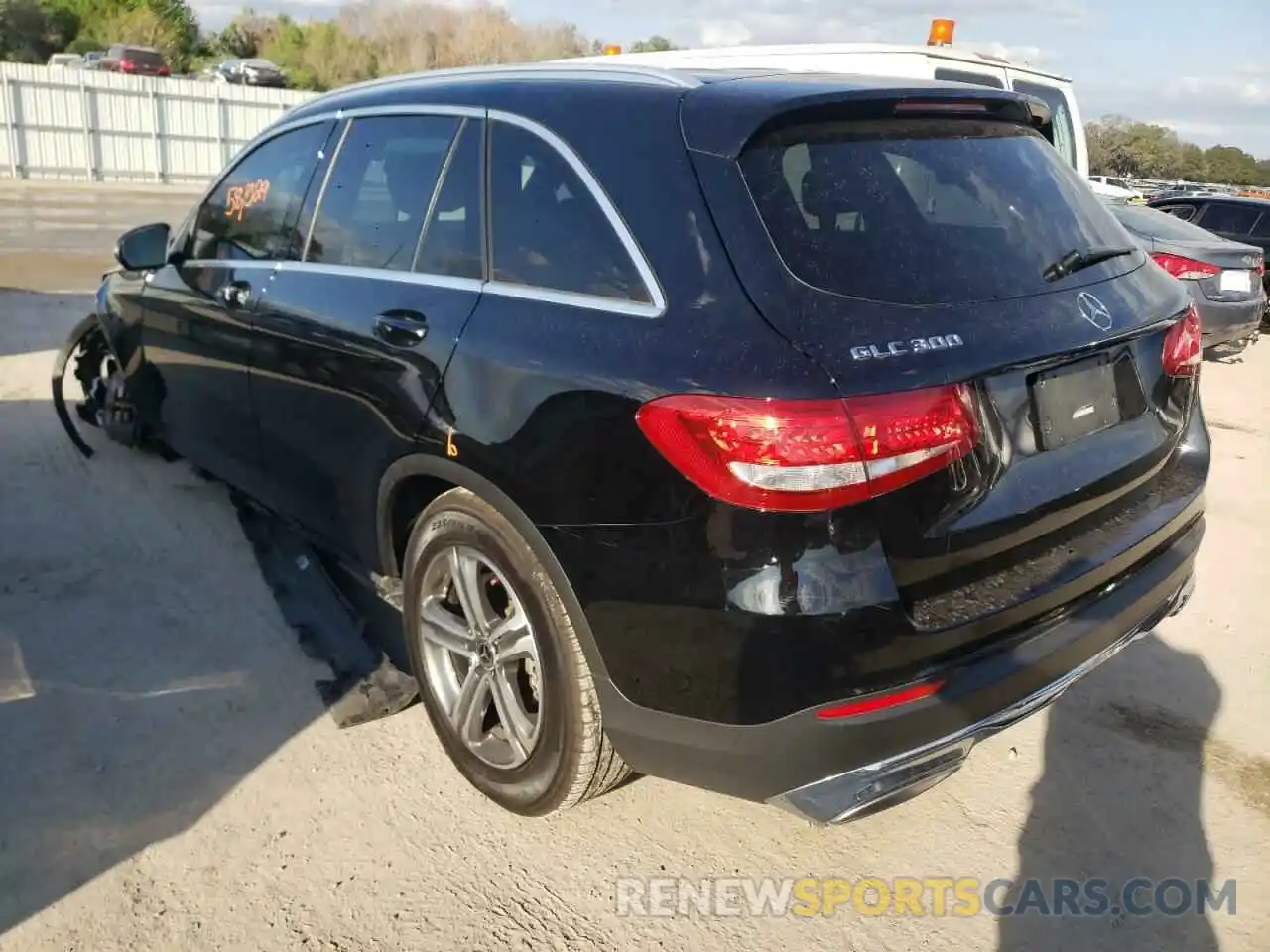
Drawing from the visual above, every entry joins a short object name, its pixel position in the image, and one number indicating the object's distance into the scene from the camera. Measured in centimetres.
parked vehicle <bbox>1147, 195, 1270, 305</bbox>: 1391
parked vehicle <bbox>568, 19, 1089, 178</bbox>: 597
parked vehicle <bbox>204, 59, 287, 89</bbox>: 4428
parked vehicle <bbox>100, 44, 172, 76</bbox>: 3938
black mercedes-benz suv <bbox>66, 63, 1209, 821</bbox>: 218
